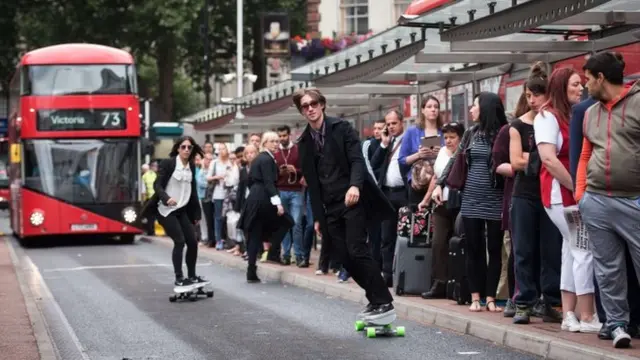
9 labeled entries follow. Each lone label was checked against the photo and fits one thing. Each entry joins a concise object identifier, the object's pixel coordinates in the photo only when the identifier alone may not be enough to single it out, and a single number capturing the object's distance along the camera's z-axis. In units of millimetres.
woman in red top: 10102
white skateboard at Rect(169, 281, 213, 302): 15102
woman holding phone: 13914
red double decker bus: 28844
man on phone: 15047
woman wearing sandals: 11750
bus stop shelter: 12758
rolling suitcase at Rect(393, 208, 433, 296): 13602
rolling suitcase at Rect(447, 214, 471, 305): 12570
